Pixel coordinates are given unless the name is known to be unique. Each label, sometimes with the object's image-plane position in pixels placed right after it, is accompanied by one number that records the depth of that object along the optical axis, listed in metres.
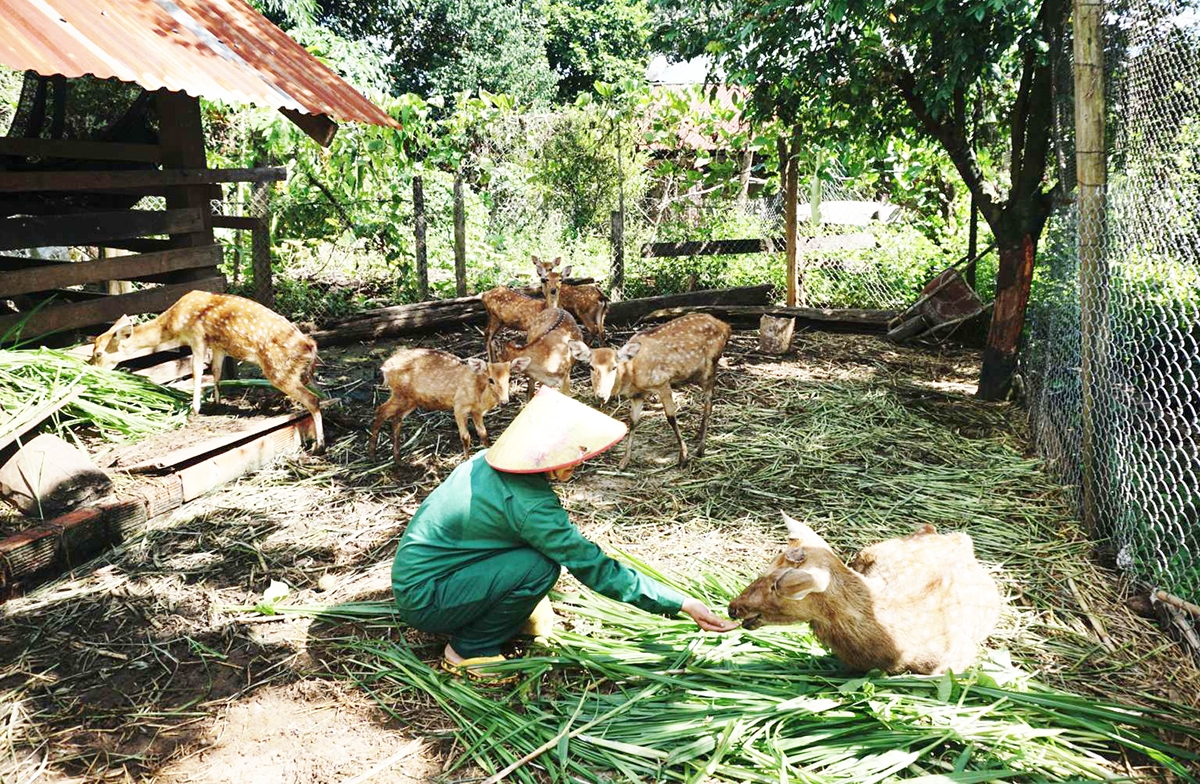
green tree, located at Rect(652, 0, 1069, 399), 6.69
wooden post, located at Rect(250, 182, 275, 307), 9.75
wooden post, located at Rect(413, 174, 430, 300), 11.48
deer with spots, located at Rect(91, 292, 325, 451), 6.95
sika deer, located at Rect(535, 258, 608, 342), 10.20
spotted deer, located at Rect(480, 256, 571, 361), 9.50
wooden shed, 6.18
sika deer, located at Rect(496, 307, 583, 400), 7.71
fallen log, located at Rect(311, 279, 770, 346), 10.12
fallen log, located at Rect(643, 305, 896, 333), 10.88
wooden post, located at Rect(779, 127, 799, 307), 11.29
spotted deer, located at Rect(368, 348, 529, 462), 6.68
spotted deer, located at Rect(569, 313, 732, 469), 6.89
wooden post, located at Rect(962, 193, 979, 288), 9.73
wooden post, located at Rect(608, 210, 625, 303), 12.34
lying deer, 3.51
